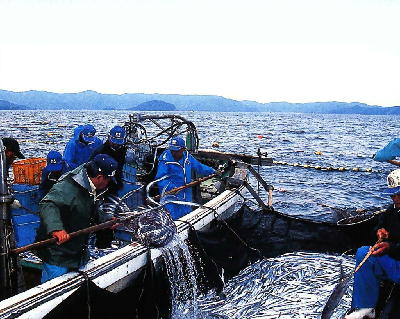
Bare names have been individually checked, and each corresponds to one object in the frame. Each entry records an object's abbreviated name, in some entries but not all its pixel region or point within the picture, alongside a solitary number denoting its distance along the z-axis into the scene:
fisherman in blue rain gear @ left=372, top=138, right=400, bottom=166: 7.64
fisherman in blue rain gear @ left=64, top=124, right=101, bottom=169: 7.92
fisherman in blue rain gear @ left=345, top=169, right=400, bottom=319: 4.70
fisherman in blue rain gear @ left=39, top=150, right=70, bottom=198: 7.29
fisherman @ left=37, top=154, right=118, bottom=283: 4.07
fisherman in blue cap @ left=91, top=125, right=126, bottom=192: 7.38
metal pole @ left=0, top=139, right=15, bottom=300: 4.03
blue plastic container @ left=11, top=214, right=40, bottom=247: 7.93
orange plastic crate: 8.51
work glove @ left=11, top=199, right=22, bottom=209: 7.17
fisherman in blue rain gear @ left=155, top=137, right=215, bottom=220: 7.70
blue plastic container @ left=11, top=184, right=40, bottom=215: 8.22
